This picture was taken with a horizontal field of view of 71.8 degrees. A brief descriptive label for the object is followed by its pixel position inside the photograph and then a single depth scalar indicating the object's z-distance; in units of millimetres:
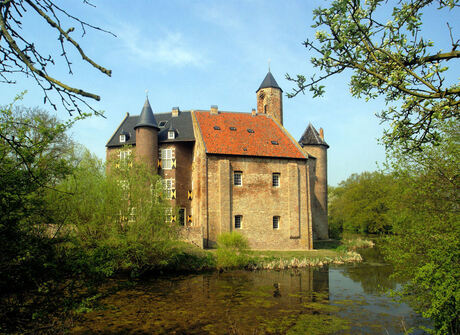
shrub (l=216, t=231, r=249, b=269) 18875
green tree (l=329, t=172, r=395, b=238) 40781
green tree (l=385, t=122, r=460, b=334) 7160
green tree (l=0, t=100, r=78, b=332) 4418
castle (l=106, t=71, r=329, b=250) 24453
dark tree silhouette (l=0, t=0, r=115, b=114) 2277
